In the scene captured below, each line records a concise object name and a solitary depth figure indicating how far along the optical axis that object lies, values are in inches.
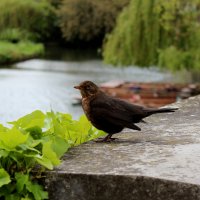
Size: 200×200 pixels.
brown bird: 103.0
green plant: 75.5
